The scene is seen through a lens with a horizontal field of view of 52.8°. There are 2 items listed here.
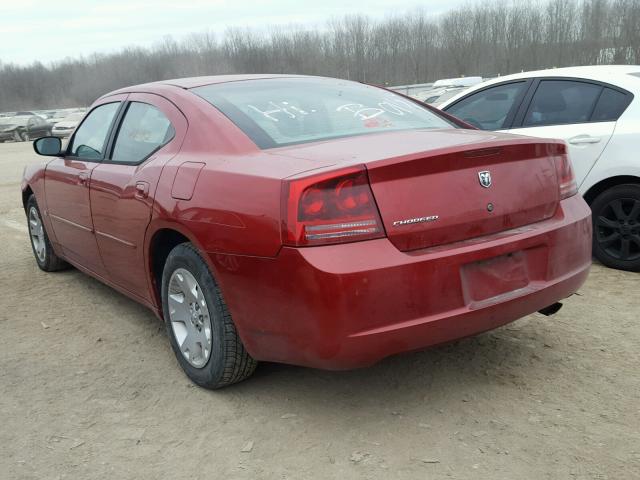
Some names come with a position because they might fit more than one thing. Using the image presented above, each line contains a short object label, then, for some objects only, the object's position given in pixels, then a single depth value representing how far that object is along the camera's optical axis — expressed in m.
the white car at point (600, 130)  4.61
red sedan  2.40
